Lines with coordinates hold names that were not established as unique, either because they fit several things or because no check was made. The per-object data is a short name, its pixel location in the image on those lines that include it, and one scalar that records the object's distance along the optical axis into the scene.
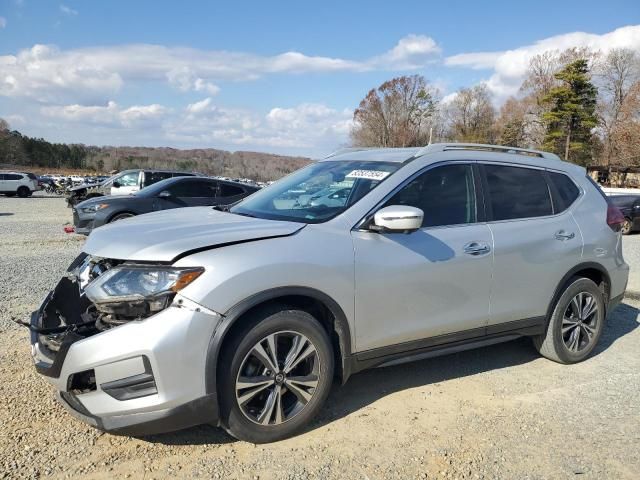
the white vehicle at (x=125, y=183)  16.69
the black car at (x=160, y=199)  10.85
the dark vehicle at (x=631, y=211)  17.86
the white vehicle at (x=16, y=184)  33.31
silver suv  2.74
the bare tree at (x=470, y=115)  70.25
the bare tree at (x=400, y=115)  72.81
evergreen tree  50.78
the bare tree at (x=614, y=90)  52.25
